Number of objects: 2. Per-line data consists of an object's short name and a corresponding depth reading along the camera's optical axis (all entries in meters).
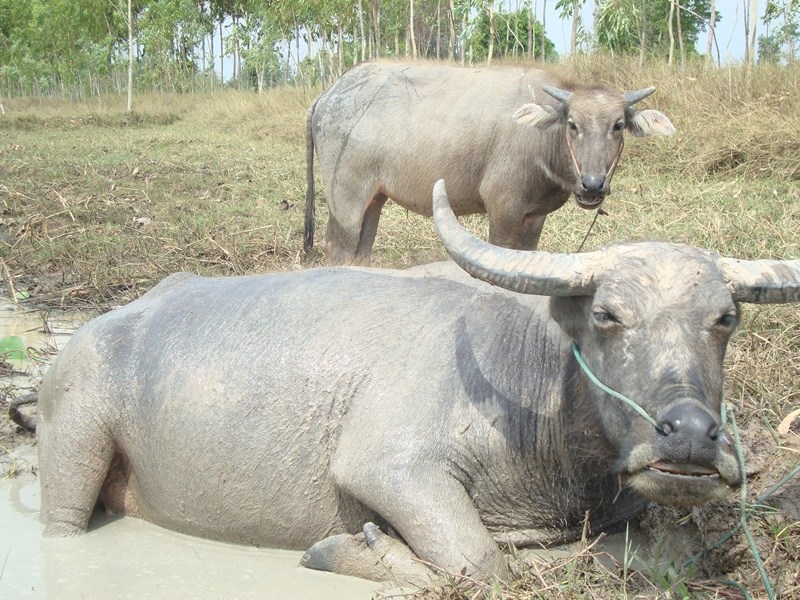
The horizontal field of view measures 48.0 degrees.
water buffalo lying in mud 2.51
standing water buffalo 5.93
